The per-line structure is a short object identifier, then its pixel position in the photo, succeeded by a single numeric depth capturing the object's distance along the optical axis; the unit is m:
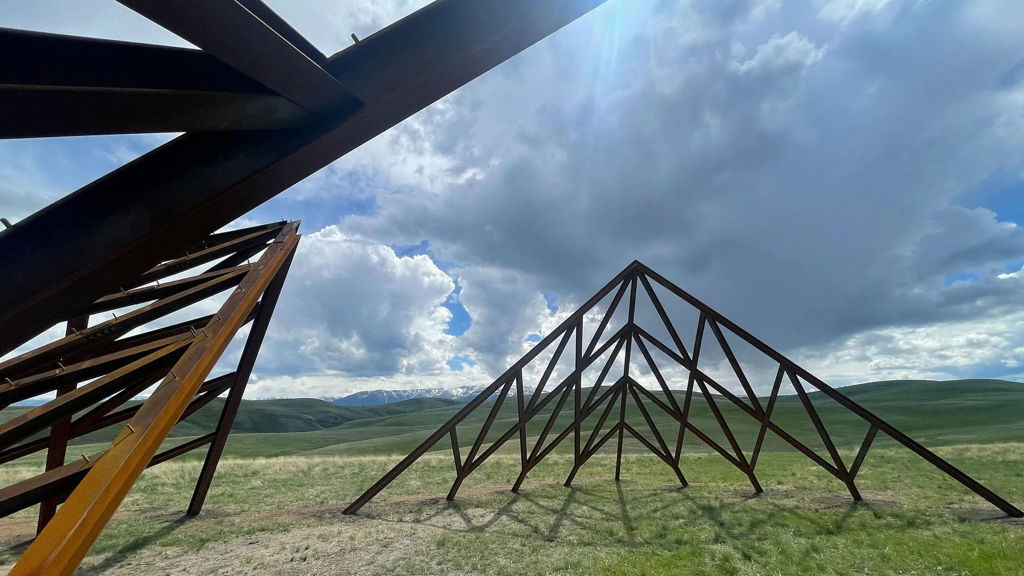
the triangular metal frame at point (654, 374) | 14.66
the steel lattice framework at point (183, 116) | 2.53
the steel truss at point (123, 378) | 3.30
